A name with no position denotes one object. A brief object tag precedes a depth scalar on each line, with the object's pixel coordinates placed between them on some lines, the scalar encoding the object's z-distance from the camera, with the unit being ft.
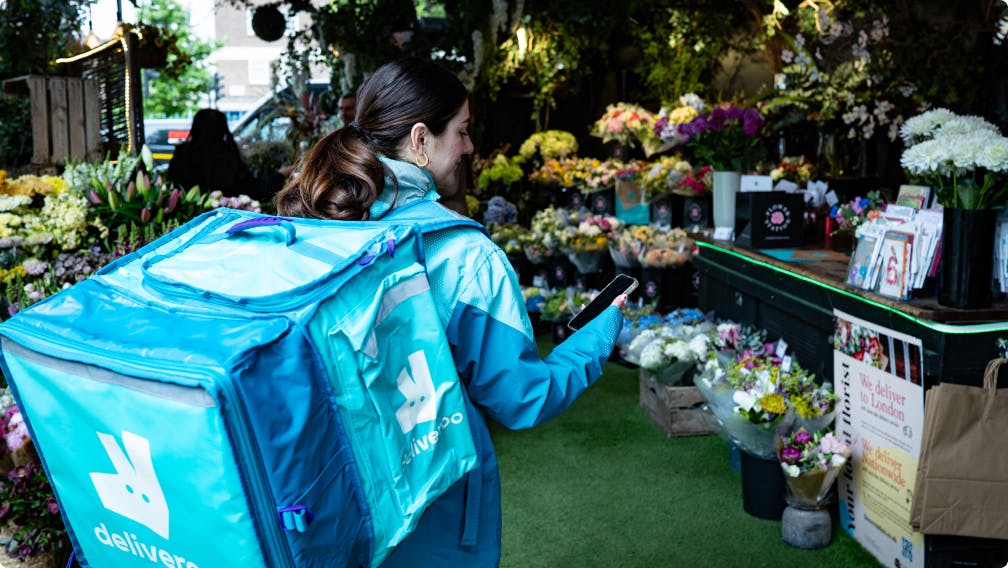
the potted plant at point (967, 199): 8.50
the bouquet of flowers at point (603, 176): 22.20
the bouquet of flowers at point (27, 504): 7.79
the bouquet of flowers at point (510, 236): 23.18
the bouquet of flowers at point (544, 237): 21.79
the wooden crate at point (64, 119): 15.53
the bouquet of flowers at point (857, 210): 11.15
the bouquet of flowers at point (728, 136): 15.78
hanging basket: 25.84
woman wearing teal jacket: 4.63
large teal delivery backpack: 3.66
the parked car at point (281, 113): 20.45
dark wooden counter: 8.59
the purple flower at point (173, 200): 11.23
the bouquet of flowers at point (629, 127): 21.64
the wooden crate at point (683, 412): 14.25
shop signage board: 9.18
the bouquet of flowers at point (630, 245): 19.36
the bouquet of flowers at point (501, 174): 25.82
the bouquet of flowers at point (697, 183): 17.53
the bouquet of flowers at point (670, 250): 18.83
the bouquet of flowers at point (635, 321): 17.47
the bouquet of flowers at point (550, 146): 25.45
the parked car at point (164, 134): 44.34
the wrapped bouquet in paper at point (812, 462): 10.14
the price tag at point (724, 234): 15.15
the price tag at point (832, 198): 14.42
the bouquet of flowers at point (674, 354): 13.62
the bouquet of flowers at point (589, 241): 20.71
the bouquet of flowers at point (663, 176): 18.85
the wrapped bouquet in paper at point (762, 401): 10.53
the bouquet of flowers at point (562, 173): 23.61
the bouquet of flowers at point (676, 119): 18.97
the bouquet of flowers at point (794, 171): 15.92
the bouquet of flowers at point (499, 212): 24.98
